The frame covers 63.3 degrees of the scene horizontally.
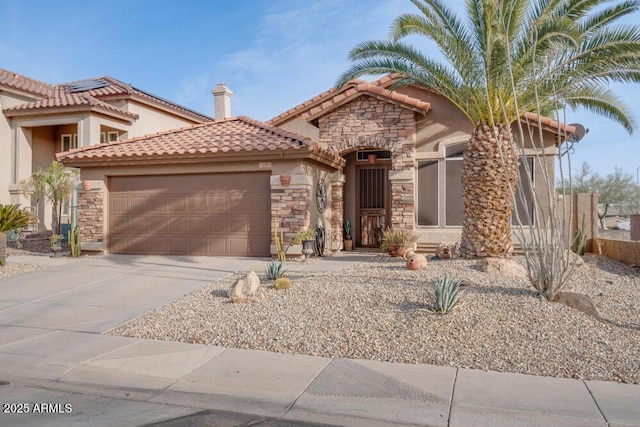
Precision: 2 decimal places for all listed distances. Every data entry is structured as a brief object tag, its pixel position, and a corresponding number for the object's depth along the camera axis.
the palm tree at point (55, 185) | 15.75
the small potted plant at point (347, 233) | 16.31
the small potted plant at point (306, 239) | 12.58
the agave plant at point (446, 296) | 7.01
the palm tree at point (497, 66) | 9.88
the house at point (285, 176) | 13.14
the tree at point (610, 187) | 34.41
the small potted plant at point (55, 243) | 14.63
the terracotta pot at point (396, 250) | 13.02
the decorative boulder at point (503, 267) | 9.73
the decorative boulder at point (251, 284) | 8.54
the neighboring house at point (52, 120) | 18.69
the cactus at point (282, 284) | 8.89
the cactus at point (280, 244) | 12.15
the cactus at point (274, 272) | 9.51
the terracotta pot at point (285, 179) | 12.72
